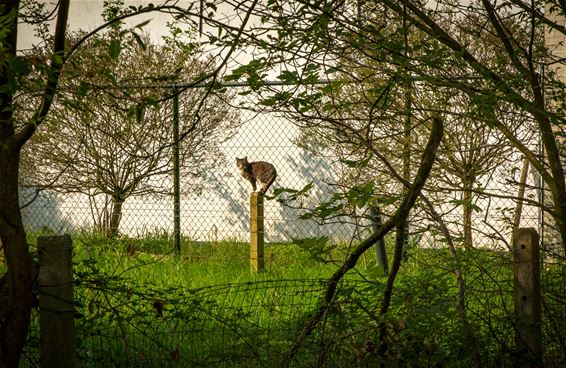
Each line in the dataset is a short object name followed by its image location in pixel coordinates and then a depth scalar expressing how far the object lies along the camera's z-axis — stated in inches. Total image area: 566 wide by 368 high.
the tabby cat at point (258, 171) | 696.4
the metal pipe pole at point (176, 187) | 647.1
